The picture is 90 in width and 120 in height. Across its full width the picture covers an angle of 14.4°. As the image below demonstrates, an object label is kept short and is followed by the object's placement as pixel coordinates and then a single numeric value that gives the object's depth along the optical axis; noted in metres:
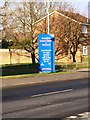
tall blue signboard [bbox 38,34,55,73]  30.28
